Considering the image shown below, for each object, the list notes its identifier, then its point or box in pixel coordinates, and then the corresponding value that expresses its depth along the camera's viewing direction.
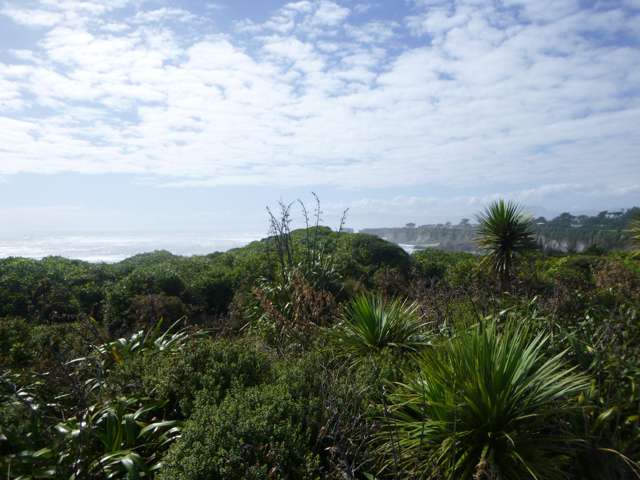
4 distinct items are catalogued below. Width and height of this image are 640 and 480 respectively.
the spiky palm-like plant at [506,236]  10.94
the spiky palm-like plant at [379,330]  5.17
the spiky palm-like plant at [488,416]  2.92
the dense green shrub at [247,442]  2.63
